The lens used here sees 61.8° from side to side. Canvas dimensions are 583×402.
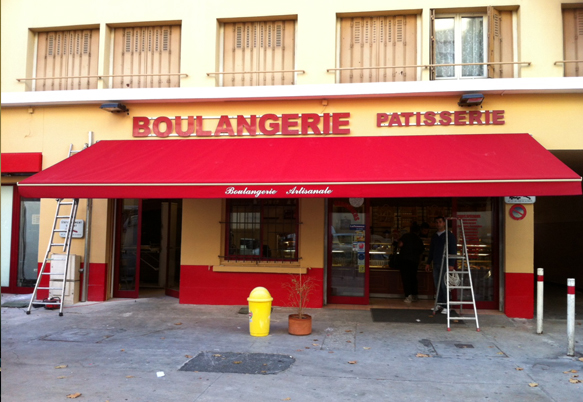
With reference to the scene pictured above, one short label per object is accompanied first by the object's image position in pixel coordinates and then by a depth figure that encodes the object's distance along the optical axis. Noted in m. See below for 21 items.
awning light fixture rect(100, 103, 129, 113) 10.27
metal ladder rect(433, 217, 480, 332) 8.39
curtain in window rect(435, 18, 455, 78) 10.07
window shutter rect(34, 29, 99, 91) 11.16
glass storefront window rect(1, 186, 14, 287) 11.53
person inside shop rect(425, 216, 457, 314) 9.42
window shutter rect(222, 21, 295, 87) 10.43
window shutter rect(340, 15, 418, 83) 10.09
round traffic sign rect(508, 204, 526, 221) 9.48
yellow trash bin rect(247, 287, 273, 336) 7.92
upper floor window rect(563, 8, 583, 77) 9.55
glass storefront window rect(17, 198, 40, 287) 11.52
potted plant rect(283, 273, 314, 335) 8.02
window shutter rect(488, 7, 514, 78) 9.79
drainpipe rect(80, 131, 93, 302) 10.66
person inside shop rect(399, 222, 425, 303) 10.75
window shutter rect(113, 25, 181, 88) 10.81
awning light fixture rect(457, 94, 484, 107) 9.17
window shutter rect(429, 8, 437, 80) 9.83
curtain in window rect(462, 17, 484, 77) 9.98
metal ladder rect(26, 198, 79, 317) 9.75
